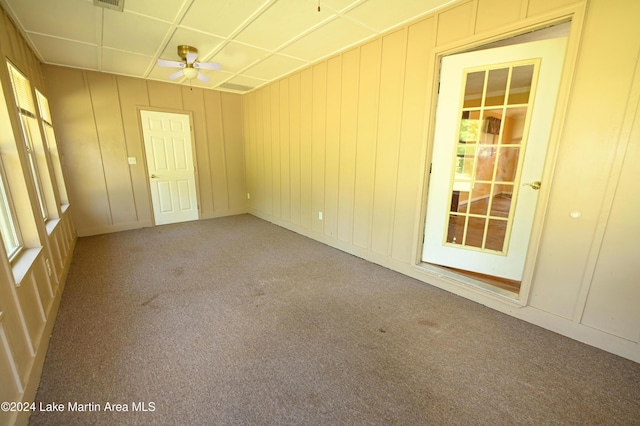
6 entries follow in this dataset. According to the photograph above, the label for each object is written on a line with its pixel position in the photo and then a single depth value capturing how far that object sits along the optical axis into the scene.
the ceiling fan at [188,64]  3.03
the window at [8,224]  1.79
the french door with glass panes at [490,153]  2.06
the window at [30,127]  2.43
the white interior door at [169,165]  4.66
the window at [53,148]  3.50
